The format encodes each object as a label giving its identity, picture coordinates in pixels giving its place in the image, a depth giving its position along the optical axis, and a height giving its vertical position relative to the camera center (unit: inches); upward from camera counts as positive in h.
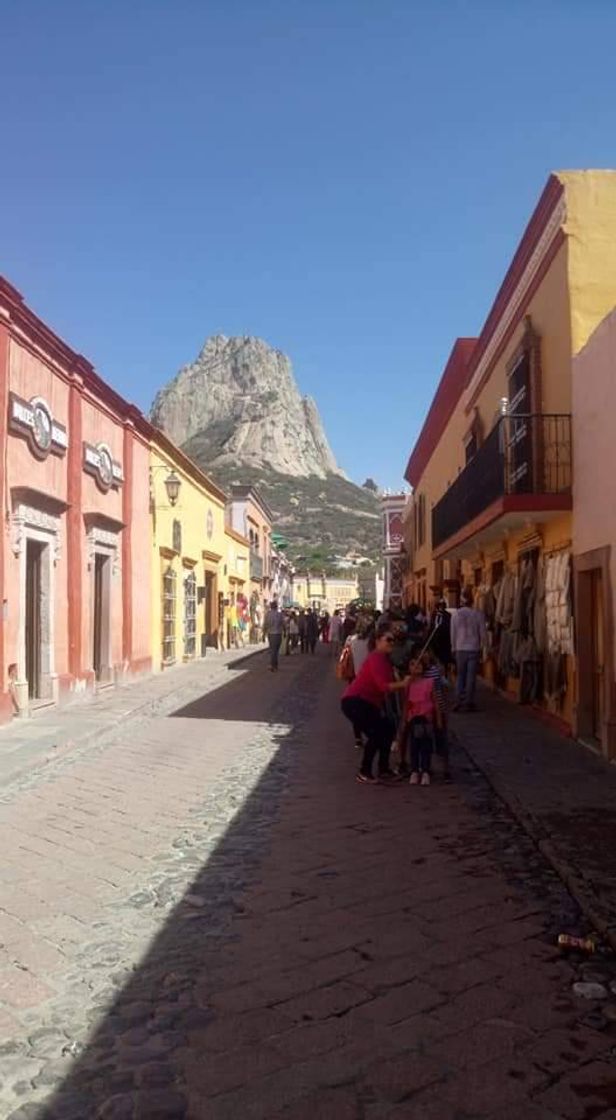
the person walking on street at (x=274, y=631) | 924.6 -28.5
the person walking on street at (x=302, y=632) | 1299.2 -41.8
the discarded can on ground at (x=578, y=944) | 173.0 -60.6
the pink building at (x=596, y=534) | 358.9 +23.6
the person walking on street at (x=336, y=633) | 1078.7 -36.7
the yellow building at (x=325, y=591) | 3374.0 +31.5
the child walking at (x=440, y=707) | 336.2 -36.9
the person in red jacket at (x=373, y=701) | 334.6 -34.5
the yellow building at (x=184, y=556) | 885.8 +48.2
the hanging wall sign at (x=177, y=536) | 972.5 +65.1
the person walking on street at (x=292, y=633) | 1312.9 -43.9
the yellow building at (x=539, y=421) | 409.7 +82.8
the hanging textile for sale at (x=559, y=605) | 418.6 -3.7
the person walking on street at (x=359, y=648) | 439.9 -21.6
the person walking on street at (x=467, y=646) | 519.2 -25.2
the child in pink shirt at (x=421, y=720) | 327.9 -40.0
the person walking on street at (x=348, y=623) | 832.0 -20.8
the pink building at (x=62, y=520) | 494.3 +49.8
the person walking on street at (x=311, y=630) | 1283.2 -38.7
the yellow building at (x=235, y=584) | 1491.1 +27.7
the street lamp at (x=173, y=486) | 854.0 +100.0
